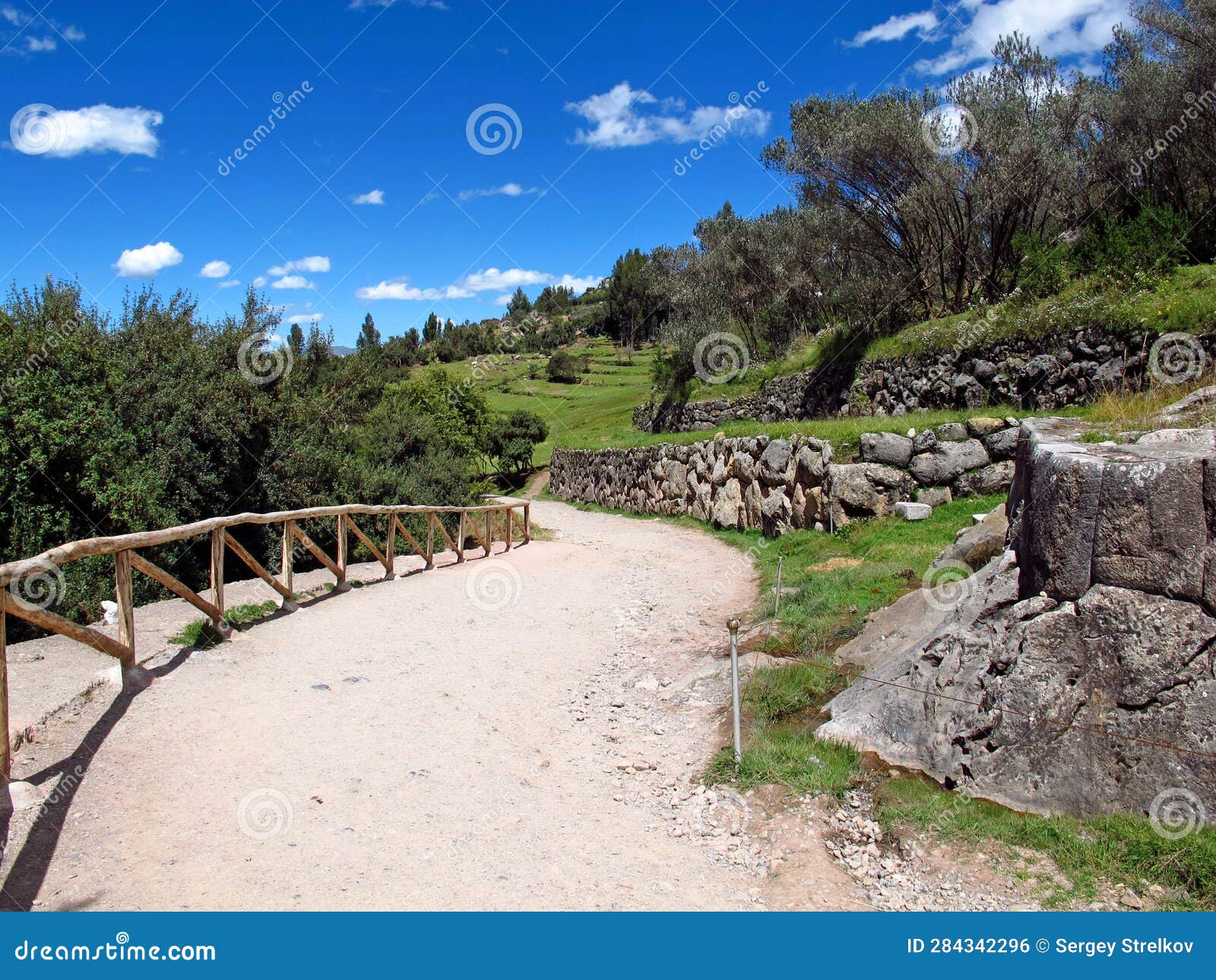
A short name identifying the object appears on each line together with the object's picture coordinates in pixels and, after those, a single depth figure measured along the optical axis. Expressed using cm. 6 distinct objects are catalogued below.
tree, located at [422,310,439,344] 11997
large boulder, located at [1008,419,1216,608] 459
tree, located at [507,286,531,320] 14250
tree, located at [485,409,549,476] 4606
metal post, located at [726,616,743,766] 581
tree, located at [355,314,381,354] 9181
